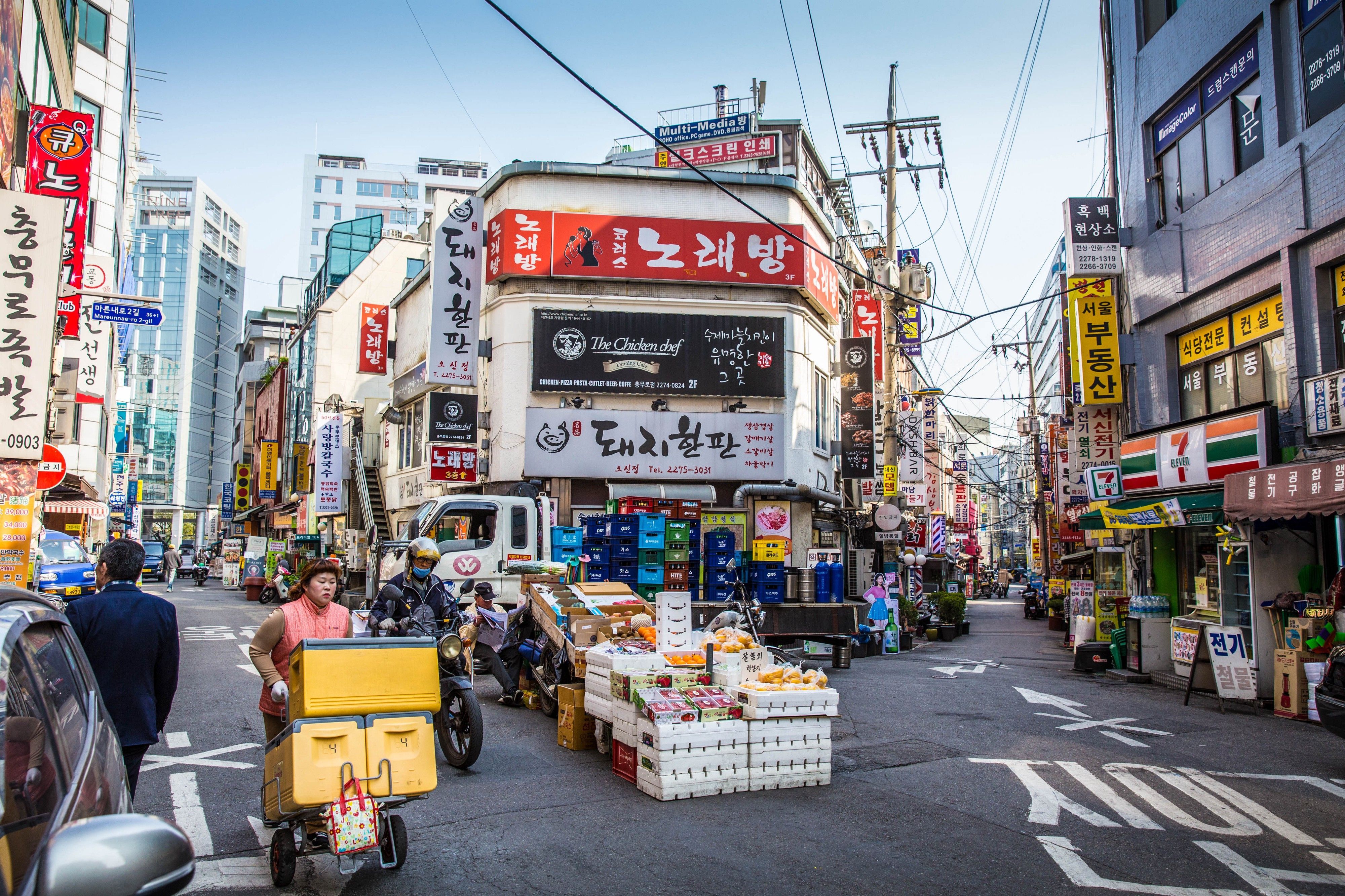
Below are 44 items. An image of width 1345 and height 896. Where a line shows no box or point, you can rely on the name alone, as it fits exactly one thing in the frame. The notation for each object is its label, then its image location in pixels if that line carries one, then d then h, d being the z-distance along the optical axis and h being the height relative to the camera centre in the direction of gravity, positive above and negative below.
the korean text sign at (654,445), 21.36 +2.40
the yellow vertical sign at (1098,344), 18.08 +3.96
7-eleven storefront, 13.52 +0.50
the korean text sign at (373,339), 30.06 +6.71
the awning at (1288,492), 10.70 +0.72
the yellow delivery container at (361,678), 5.30 -0.74
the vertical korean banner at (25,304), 11.67 +3.03
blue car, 17.08 -0.35
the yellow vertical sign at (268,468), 49.03 +4.27
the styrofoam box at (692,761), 7.34 -1.66
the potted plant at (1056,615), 31.50 -2.16
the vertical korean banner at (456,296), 21.77 +5.92
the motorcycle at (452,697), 8.05 -1.28
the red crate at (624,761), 7.94 -1.80
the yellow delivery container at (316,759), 5.06 -1.14
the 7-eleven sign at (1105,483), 17.64 +1.29
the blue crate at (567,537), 18.47 +0.26
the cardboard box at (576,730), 9.25 -1.77
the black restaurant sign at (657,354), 21.55 +4.53
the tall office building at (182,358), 102.75 +21.31
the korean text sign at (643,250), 21.69 +6.99
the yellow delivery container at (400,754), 5.26 -1.15
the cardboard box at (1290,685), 11.77 -1.69
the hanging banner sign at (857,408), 25.20 +3.82
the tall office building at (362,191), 96.69 +37.86
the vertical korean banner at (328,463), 31.19 +2.89
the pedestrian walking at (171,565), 35.59 -0.59
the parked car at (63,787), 2.10 -0.65
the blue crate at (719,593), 19.61 -0.88
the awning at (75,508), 29.50 +1.31
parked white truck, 16.23 +0.27
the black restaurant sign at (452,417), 21.11 +2.98
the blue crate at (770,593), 19.30 -0.88
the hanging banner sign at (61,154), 15.73 +6.66
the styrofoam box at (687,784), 7.31 -1.84
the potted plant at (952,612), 27.98 -1.82
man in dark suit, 5.21 -0.55
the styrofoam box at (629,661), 8.35 -0.99
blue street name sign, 16.55 +4.14
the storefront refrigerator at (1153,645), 15.91 -1.59
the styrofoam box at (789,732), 7.70 -1.49
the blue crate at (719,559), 19.62 -0.17
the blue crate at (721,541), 19.67 +0.20
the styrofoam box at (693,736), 7.38 -1.47
